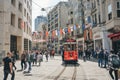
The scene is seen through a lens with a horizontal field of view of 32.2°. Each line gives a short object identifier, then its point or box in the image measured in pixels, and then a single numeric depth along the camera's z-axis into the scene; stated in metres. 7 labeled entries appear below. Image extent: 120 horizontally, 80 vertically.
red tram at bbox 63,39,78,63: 25.50
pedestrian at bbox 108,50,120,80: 10.87
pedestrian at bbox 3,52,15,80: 10.25
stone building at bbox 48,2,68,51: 88.25
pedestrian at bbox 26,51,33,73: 17.75
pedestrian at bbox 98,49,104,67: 20.27
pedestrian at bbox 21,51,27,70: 18.26
